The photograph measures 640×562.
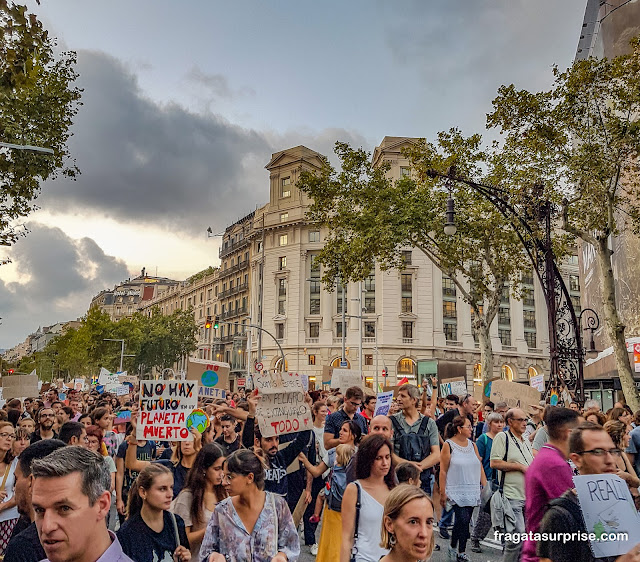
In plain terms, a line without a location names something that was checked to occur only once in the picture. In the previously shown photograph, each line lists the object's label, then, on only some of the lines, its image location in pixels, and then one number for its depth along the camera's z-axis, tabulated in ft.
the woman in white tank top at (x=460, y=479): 22.43
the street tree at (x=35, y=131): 47.93
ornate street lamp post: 50.01
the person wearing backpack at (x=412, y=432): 23.00
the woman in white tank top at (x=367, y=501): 12.99
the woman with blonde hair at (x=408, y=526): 9.70
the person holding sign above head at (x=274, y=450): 18.95
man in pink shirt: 11.20
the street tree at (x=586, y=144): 50.08
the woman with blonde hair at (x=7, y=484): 16.85
